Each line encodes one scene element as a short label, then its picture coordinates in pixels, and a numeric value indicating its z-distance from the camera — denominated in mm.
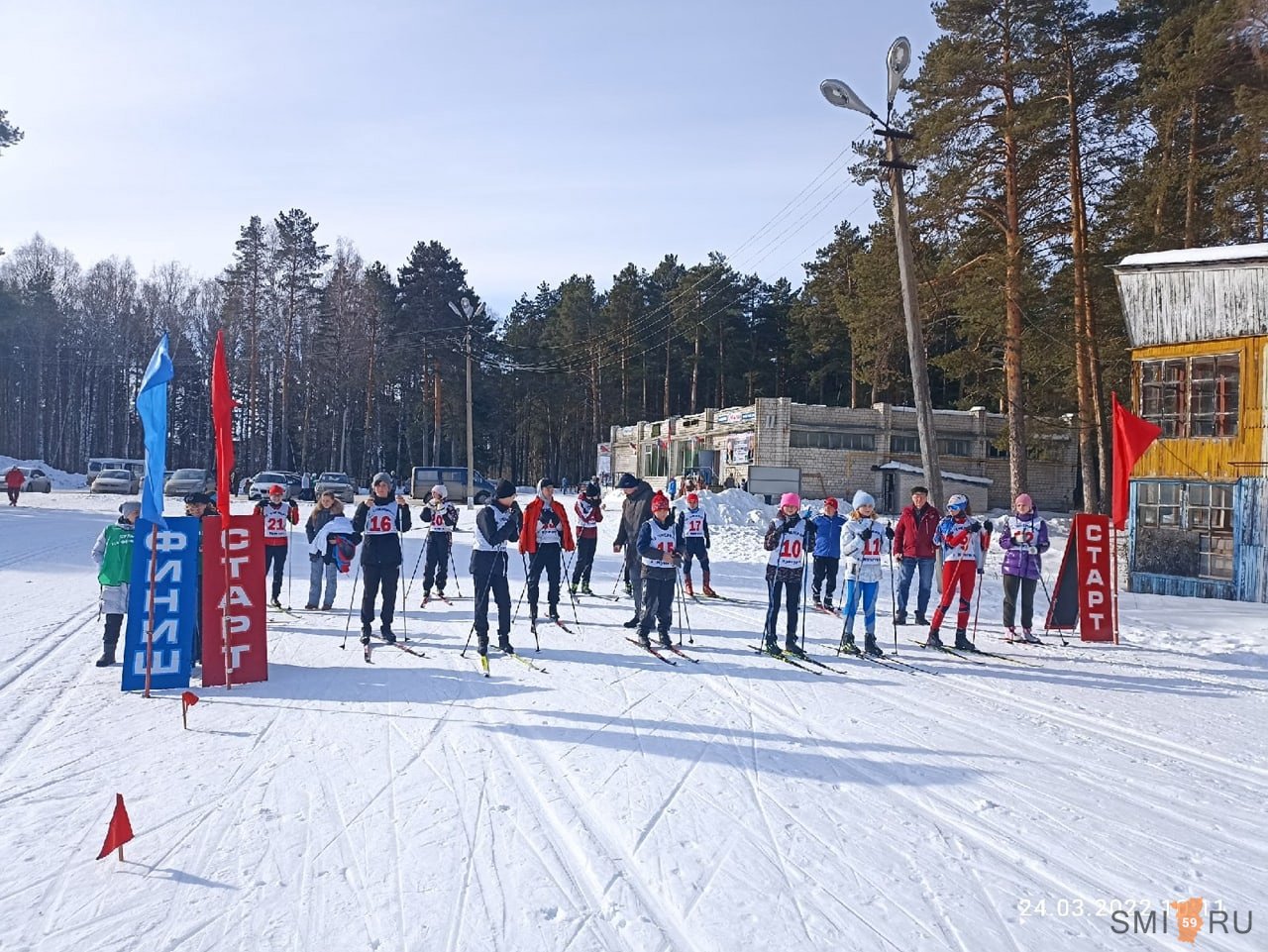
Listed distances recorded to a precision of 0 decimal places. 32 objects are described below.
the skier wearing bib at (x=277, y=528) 11992
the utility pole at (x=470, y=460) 35641
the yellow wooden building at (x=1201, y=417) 16984
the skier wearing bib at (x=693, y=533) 13945
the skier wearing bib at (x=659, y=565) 9891
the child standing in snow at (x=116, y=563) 8195
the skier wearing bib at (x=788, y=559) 9547
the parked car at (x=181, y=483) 37288
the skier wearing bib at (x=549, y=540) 11117
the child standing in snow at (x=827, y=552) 13500
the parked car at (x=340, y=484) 38531
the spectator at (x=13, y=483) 31484
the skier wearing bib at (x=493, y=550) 9062
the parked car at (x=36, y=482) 42000
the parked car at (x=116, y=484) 39469
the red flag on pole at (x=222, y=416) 7086
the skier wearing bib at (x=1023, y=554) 10953
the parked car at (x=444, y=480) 39500
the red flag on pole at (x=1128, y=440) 11734
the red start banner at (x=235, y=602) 7887
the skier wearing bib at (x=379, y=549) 9508
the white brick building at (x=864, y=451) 39156
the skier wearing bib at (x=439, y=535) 12883
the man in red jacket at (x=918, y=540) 11820
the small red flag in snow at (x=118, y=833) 4212
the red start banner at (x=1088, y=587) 11461
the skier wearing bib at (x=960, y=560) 10477
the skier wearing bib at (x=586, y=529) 14242
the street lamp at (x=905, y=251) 14484
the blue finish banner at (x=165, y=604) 7348
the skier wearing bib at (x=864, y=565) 9859
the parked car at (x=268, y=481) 33594
